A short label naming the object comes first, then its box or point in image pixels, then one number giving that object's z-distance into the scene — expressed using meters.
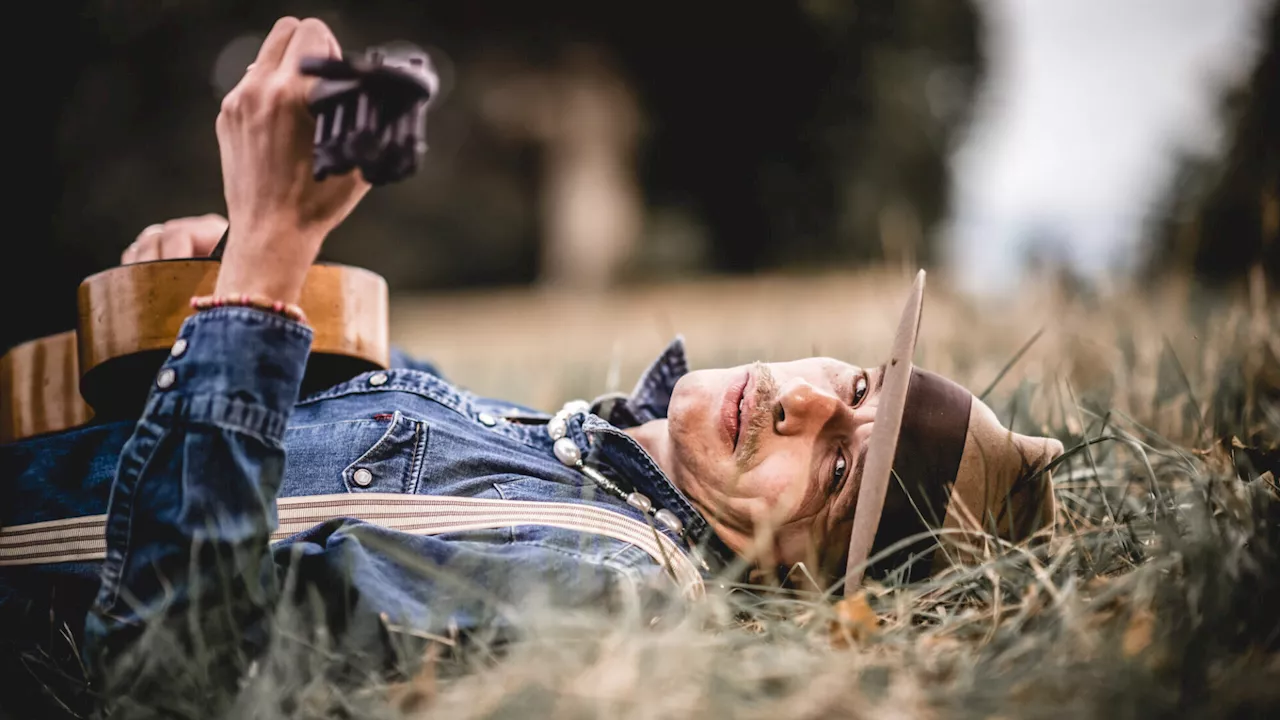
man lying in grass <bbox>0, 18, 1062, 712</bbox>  1.30
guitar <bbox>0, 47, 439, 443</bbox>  1.30
